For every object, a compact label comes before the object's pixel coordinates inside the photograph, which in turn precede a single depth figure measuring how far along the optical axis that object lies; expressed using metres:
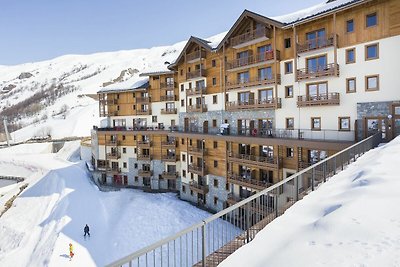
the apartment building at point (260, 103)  17.95
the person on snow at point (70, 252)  19.70
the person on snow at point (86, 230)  23.00
